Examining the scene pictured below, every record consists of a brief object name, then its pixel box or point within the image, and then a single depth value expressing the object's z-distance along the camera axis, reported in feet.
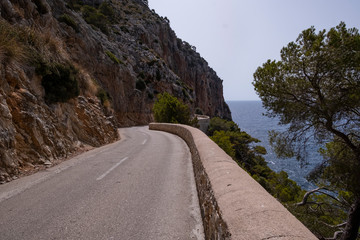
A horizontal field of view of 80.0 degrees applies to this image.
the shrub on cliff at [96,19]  147.33
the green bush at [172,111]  97.91
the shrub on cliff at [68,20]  77.05
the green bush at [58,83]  30.71
